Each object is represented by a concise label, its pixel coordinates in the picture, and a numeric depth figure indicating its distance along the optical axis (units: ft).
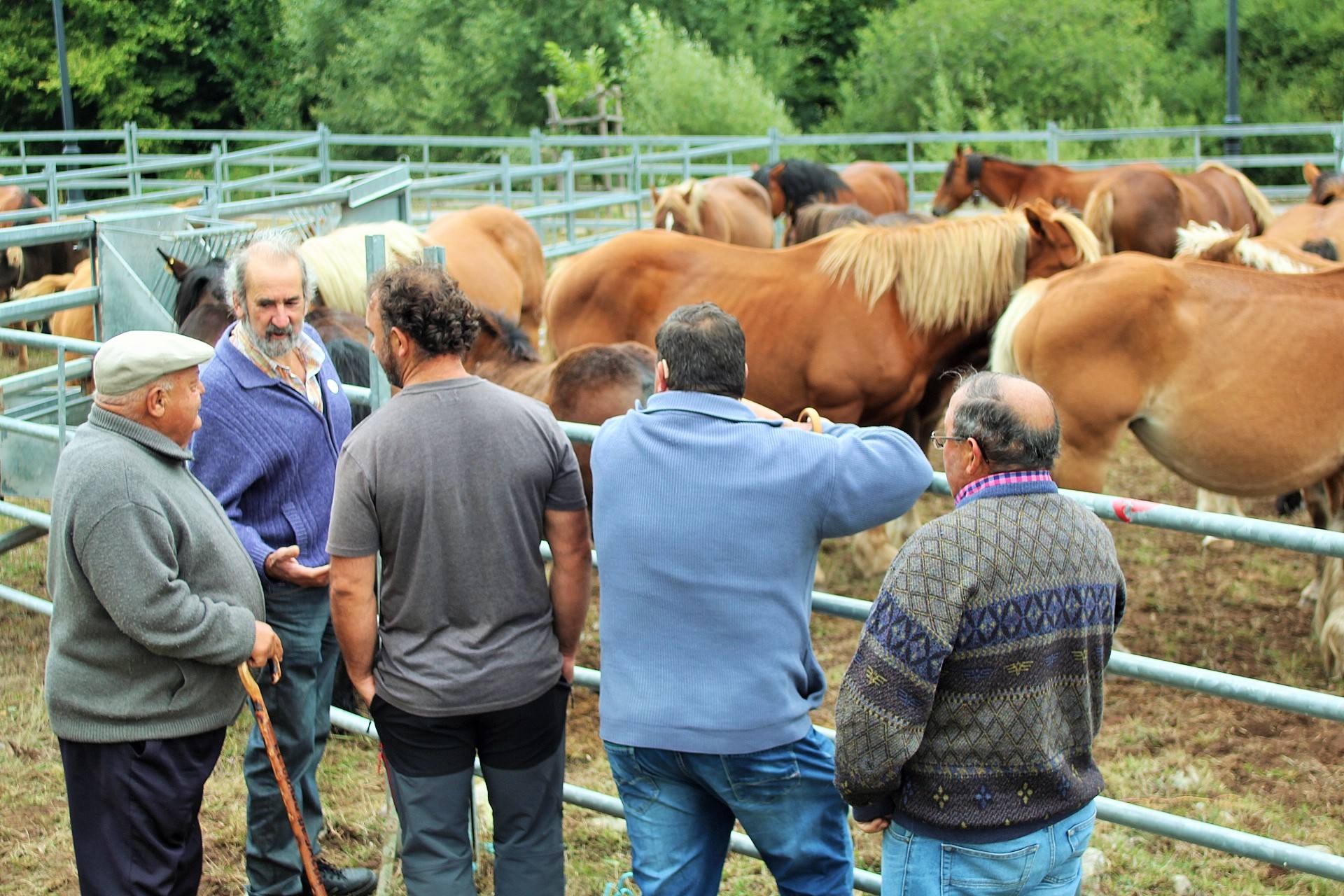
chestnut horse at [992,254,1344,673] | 15.92
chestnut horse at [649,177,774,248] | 33.40
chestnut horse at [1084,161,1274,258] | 34.22
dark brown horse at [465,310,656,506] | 15.37
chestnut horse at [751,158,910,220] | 39.55
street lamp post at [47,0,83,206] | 59.67
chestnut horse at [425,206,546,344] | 26.89
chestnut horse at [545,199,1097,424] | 19.62
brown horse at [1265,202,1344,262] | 26.99
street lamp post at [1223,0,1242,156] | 47.75
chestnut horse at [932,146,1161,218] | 40.01
